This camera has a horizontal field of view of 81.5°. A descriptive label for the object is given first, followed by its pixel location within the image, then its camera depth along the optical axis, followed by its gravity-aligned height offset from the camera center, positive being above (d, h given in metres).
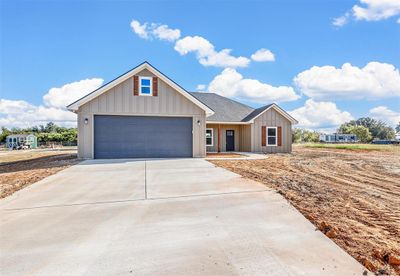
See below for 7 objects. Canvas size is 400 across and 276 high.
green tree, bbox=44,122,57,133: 59.06 +3.36
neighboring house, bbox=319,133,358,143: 54.62 -0.01
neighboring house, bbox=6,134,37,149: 36.03 -0.14
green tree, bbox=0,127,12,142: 41.52 +0.74
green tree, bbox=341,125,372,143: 54.16 +0.90
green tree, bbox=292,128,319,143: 50.99 +0.50
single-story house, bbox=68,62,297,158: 12.11 +1.13
